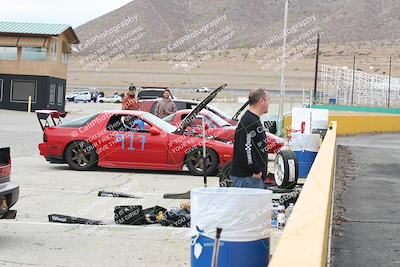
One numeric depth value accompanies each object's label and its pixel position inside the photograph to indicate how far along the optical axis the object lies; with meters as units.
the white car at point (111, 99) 78.53
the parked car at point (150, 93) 33.21
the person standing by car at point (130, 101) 18.28
